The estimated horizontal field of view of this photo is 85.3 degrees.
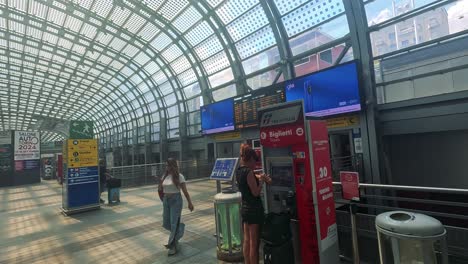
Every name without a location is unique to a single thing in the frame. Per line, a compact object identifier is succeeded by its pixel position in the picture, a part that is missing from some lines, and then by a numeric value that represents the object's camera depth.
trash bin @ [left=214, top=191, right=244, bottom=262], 3.59
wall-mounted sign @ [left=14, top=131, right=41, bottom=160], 17.81
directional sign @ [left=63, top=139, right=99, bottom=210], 7.29
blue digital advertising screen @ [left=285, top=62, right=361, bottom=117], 6.93
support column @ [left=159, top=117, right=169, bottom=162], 19.05
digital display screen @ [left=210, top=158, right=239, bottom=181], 4.17
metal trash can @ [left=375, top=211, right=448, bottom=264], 1.98
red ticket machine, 2.84
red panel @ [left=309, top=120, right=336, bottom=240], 2.87
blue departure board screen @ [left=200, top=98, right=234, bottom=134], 11.45
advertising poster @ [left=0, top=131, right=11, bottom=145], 17.61
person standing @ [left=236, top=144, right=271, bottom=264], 2.95
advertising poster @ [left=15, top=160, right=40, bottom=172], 17.60
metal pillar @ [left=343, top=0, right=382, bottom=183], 6.93
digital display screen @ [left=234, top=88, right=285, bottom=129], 8.55
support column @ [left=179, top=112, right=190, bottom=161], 17.07
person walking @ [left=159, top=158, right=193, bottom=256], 3.98
